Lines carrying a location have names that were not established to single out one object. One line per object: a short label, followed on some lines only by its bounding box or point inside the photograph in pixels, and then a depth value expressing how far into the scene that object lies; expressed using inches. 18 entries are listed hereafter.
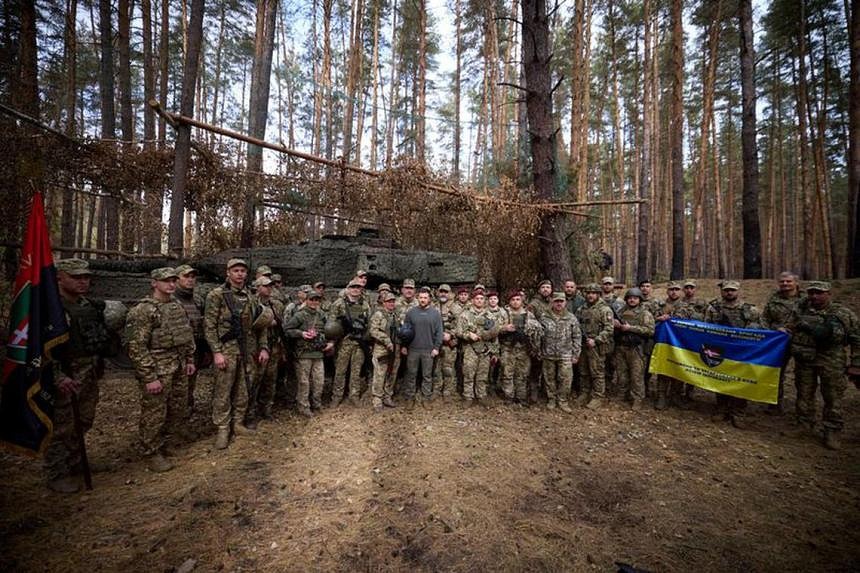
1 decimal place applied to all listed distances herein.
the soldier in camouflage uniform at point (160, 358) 160.6
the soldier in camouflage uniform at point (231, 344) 186.2
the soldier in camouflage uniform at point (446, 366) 264.2
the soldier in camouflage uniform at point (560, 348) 250.2
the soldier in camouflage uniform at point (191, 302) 199.0
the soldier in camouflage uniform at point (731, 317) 228.8
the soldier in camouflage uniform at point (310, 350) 233.6
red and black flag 119.6
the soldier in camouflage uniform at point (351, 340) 249.3
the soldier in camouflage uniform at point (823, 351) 193.5
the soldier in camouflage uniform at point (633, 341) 251.6
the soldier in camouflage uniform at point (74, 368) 145.2
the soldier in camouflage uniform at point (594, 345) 254.4
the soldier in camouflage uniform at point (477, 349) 257.8
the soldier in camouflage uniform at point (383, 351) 244.1
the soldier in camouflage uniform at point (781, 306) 233.3
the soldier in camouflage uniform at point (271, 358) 213.6
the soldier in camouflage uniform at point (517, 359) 259.1
